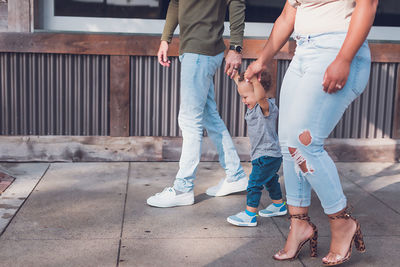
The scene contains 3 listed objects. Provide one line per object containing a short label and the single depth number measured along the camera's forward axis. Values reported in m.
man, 4.05
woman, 2.66
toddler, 3.75
